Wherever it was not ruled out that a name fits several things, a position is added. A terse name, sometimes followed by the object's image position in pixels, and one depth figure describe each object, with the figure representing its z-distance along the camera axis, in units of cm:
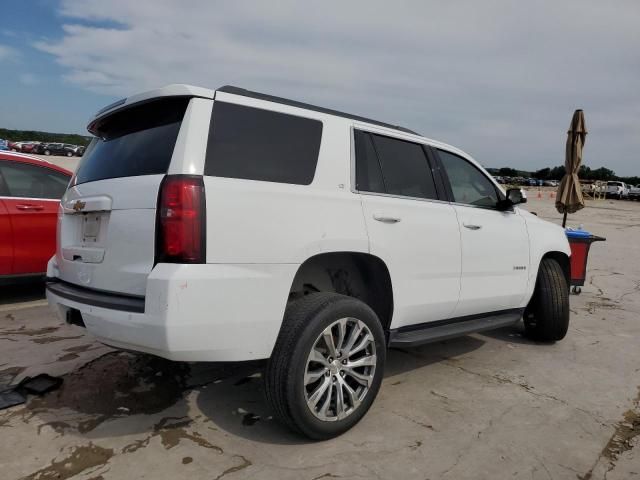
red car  520
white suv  237
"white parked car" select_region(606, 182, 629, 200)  4944
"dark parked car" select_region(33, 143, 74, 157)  5084
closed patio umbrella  852
